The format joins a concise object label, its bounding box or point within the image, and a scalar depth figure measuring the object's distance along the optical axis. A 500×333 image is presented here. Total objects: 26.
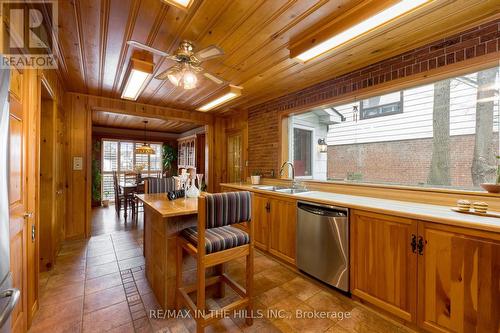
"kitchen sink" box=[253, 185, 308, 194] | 2.96
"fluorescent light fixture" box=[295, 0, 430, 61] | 1.44
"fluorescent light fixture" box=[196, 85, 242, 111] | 3.12
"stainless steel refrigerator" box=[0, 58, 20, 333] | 0.81
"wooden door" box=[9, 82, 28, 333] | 1.34
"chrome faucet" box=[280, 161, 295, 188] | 3.48
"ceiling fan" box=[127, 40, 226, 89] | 1.83
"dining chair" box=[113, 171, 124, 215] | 5.10
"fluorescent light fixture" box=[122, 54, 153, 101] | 2.33
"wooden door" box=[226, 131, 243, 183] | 4.70
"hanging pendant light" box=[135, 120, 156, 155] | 6.10
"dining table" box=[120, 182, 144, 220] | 4.85
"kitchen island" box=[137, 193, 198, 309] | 1.83
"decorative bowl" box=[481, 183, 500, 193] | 1.68
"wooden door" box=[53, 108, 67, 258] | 2.84
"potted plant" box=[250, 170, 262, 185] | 4.04
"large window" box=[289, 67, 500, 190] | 1.88
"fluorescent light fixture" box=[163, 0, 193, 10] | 1.53
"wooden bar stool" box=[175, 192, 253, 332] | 1.51
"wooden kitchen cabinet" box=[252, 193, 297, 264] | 2.65
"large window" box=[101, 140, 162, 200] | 7.04
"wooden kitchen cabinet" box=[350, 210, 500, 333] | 1.34
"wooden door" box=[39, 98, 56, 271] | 2.56
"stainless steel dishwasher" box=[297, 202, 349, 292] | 2.05
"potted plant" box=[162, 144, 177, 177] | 8.02
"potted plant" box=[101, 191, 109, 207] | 6.68
